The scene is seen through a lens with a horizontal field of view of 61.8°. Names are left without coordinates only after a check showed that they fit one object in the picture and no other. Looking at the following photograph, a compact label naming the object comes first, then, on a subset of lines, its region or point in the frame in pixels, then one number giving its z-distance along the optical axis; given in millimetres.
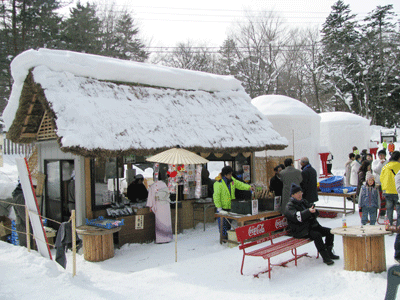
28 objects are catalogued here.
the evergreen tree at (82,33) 23500
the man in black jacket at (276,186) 9031
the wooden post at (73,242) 5425
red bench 5539
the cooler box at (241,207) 7914
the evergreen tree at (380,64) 34312
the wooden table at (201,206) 9914
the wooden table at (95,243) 7219
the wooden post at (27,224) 7011
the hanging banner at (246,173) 11148
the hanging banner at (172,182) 8070
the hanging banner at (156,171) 8943
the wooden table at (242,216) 7655
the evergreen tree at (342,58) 36562
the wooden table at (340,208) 10102
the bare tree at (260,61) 33375
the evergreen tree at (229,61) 34375
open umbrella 7114
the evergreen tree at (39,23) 20936
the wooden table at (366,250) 5141
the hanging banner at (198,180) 9319
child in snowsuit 7902
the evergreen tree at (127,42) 27277
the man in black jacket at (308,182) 8494
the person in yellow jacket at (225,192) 8070
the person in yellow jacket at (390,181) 7234
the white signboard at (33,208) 6559
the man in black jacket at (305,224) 5961
